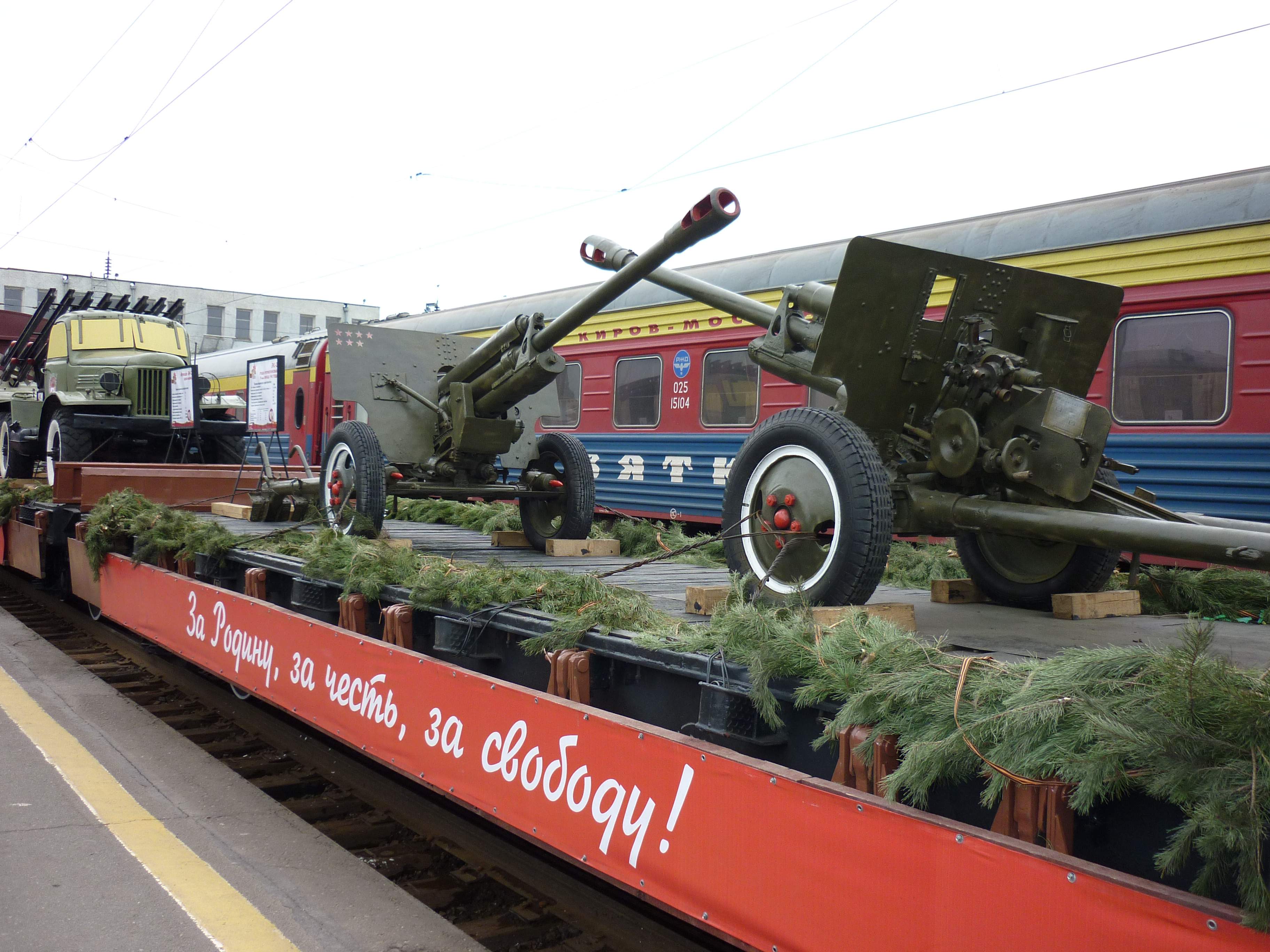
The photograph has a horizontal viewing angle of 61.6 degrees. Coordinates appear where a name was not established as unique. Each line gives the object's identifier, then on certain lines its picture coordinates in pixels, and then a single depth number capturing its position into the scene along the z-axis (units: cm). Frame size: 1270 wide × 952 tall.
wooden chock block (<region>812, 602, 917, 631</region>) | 318
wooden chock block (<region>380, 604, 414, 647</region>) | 437
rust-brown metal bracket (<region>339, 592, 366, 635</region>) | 468
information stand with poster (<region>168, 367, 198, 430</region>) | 975
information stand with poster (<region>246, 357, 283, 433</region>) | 966
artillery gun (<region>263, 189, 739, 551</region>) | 631
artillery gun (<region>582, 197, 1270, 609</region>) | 343
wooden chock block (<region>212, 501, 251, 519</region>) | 784
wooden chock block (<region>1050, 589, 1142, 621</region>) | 388
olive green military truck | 1086
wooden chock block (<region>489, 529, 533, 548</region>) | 682
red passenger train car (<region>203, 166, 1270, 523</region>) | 700
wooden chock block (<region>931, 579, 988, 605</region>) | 443
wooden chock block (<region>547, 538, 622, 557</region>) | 633
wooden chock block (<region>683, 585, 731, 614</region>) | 384
